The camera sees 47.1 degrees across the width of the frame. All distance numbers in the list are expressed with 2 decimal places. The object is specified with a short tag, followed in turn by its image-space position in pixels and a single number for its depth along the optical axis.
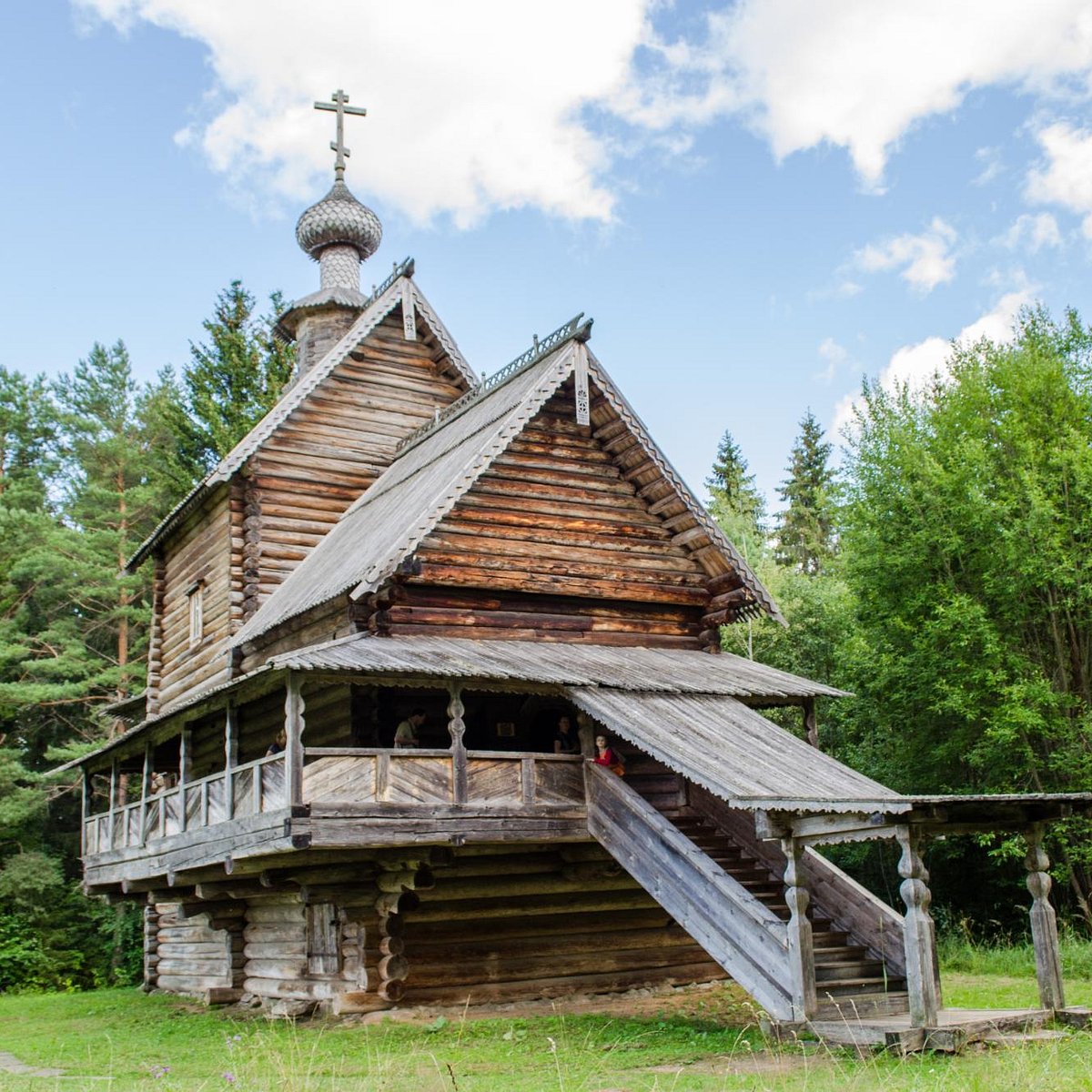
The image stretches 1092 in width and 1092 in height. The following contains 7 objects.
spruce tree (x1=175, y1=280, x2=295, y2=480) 36.31
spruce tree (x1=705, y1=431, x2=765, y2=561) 40.06
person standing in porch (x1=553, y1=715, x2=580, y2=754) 16.42
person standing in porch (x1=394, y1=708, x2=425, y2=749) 15.80
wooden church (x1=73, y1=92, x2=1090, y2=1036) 13.32
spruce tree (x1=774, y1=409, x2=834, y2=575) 53.50
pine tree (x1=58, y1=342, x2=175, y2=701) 37.03
